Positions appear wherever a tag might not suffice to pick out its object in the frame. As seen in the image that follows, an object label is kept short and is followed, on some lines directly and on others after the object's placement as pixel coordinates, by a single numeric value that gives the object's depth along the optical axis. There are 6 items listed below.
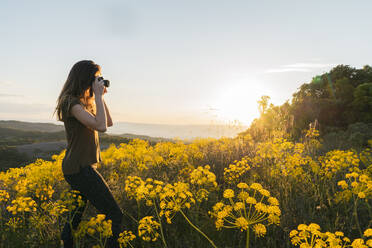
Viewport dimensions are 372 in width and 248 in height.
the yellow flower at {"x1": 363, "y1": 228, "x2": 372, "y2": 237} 1.61
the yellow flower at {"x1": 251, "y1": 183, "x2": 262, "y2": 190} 1.83
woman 2.43
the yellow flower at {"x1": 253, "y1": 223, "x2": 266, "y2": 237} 1.75
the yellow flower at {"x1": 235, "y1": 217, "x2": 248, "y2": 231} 1.67
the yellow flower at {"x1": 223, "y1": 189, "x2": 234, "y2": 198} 1.89
